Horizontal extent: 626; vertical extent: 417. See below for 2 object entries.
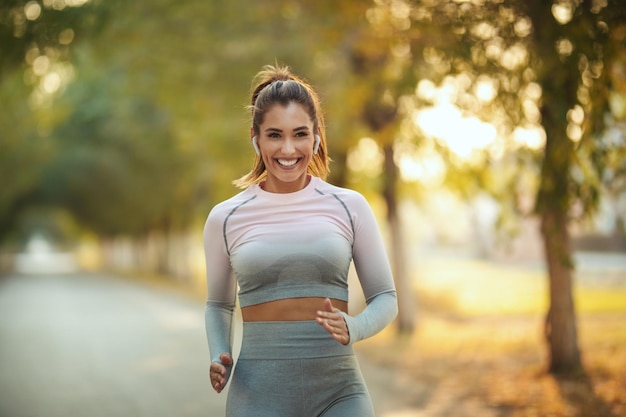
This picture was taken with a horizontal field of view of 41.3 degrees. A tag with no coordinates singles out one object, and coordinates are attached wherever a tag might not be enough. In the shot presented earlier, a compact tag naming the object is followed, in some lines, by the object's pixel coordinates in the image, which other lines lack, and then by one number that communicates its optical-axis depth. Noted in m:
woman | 2.67
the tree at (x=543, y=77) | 7.16
